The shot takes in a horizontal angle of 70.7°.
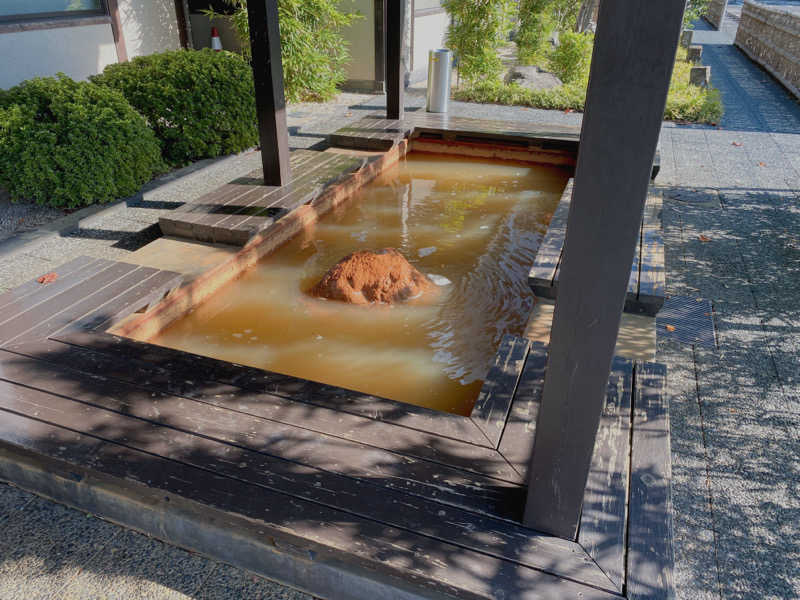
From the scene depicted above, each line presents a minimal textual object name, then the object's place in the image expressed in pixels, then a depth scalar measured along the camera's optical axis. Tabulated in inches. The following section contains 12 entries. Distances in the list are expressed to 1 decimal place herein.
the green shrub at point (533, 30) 508.3
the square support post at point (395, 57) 269.6
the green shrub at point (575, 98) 360.5
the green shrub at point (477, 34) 409.7
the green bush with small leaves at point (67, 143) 194.9
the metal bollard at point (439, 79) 339.3
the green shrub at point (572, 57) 481.4
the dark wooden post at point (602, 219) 49.7
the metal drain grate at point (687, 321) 143.4
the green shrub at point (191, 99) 247.9
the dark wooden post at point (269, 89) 182.7
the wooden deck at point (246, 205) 174.9
